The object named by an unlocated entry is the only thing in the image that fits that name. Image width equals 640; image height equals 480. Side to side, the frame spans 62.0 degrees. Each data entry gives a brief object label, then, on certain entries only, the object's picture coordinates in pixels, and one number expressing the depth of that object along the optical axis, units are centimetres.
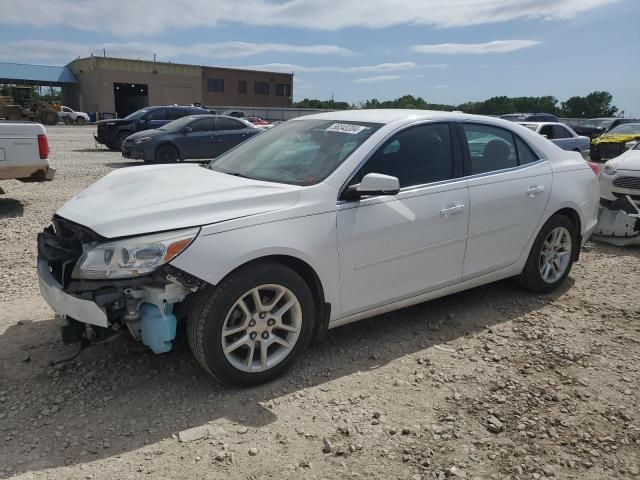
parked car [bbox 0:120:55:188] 775
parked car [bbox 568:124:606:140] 2592
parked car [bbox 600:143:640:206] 724
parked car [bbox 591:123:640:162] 1716
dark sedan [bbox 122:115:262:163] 1420
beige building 5466
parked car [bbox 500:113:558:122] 2269
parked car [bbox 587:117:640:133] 2647
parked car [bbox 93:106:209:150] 1825
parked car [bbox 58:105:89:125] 4338
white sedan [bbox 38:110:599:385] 291
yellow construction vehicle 3659
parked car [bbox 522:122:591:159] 1455
